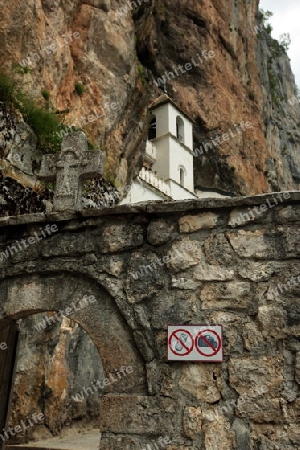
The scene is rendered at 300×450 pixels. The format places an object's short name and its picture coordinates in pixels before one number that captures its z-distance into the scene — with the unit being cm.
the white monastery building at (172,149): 2415
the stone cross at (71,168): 407
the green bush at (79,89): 1160
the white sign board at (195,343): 323
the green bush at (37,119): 777
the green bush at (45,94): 950
